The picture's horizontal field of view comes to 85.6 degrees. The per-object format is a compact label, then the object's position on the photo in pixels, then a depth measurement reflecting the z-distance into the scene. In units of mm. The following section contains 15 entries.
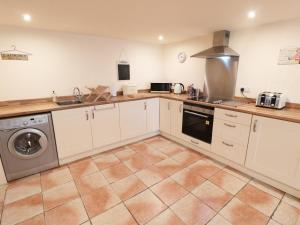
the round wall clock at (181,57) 3387
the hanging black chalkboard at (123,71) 3283
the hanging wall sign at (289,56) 2006
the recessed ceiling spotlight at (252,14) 1801
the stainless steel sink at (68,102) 2559
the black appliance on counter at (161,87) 3623
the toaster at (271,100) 1999
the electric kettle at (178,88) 3445
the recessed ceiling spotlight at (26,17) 1840
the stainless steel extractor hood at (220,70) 2520
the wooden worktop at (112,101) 1759
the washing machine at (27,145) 1925
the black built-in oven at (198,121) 2451
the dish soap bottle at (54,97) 2613
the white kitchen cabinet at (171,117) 2943
